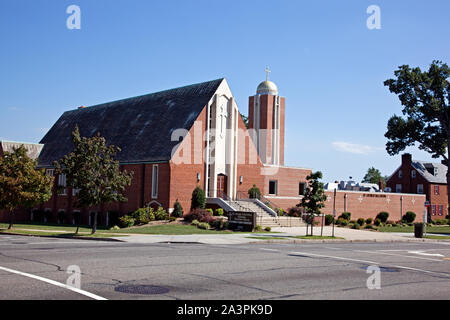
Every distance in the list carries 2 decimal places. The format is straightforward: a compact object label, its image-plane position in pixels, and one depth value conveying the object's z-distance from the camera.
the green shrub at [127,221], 32.56
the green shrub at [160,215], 33.59
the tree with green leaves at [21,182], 30.59
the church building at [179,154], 36.09
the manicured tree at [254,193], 39.78
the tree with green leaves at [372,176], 128.62
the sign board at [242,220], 30.28
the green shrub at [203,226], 30.72
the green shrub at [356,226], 40.62
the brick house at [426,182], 65.94
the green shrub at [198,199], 35.62
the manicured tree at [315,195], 27.25
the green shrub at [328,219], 41.34
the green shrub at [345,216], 45.56
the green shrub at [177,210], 34.44
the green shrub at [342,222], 41.66
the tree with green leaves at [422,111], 50.12
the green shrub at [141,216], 32.94
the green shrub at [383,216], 49.97
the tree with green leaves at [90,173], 26.45
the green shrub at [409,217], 53.44
